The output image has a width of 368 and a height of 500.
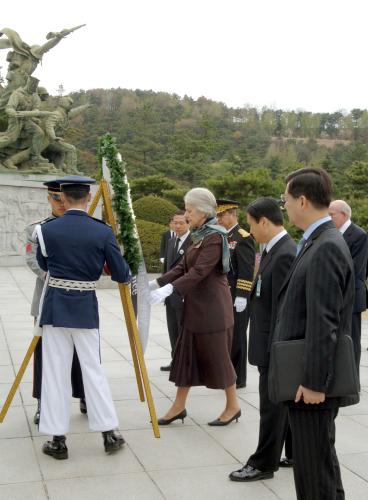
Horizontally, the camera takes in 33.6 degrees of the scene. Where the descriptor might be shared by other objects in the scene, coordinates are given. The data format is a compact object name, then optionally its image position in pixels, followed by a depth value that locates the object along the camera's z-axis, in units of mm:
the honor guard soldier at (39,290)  4078
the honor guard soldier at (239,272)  5152
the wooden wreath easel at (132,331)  4094
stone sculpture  17016
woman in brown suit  4250
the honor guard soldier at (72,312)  3723
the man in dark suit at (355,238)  5316
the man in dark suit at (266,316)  3406
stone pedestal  16484
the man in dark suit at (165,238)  7582
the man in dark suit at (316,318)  2354
